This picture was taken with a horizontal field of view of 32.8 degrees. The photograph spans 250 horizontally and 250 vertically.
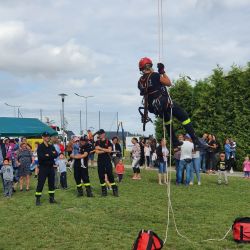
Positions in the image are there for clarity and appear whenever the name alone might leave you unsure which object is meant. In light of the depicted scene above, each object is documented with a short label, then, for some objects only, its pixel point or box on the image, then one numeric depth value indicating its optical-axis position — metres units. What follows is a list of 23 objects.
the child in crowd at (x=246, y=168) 18.98
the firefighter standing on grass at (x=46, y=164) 12.15
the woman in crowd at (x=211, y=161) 20.45
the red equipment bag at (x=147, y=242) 6.91
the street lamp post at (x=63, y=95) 32.54
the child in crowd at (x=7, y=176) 13.80
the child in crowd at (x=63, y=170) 15.35
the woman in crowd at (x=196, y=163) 16.03
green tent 21.50
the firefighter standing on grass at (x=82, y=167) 13.27
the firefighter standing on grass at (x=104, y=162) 13.25
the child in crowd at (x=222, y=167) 16.02
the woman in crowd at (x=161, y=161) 16.23
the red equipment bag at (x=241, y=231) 7.91
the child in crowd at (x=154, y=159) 23.76
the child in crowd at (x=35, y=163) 19.03
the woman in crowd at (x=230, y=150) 20.56
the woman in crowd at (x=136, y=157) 17.88
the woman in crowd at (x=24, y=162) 15.19
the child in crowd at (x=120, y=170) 17.31
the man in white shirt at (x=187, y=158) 15.44
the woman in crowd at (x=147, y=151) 25.17
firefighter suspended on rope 7.04
